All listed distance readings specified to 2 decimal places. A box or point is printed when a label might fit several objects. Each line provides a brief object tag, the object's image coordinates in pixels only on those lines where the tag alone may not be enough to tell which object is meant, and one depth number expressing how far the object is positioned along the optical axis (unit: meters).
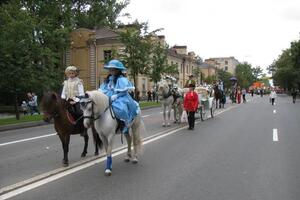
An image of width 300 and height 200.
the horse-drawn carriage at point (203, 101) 14.36
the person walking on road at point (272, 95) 27.24
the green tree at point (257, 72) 119.32
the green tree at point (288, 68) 49.92
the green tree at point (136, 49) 27.14
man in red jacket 11.35
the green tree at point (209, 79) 53.06
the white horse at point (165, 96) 12.18
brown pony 6.03
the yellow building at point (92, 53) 39.12
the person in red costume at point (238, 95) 29.10
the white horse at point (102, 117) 5.58
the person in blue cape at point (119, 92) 5.81
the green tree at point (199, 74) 47.15
